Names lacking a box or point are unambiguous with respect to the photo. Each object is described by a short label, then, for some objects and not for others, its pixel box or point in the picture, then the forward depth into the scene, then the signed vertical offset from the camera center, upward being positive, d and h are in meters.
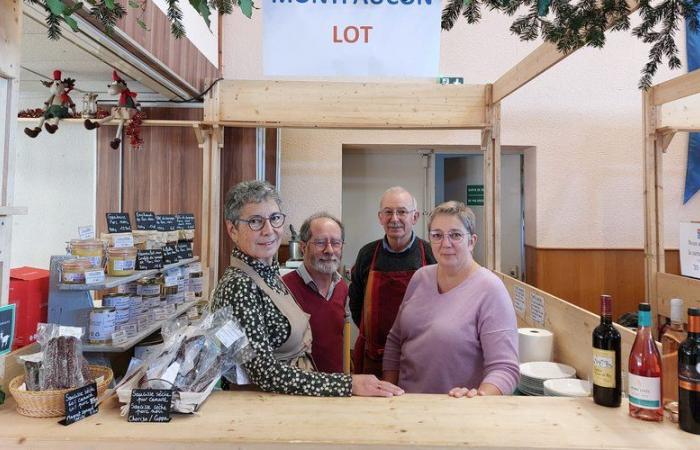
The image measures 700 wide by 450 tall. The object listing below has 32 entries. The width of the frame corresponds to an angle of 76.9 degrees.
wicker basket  1.02 -0.40
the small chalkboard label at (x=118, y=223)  2.19 +0.05
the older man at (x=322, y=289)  1.83 -0.24
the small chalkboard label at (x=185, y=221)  2.94 +0.08
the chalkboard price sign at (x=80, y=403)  0.99 -0.39
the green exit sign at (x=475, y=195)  4.77 +0.43
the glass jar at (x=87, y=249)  1.92 -0.07
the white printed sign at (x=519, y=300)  2.71 -0.41
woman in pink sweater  1.47 -0.31
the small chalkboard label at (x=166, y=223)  2.63 +0.07
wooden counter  0.92 -0.43
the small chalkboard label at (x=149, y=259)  2.29 -0.14
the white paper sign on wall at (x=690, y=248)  2.90 -0.09
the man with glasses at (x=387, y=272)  2.22 -0.20
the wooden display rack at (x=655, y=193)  3.23 +0.31
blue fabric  4.40 +0.68
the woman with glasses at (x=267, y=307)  1.16 -0.21
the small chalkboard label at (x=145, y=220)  2.48 +0.07
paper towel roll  2.13 -0.55
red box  1.68 -0.26
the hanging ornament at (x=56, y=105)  2.92 +0.89
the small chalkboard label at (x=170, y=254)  2.57 -0.12
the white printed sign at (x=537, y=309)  2.41 -0.42
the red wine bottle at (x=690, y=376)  0.93 -0.30
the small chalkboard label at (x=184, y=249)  2.77 -0.10
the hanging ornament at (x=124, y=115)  3.19 +0.88
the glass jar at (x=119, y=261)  2.10 -0.14
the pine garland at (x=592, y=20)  1.07 +0.54
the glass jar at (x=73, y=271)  1.83 -0.16
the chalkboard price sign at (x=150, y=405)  1.00 -0.39
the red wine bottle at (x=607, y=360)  1.06 -0.31
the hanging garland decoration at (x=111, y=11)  0.98 +0.53
